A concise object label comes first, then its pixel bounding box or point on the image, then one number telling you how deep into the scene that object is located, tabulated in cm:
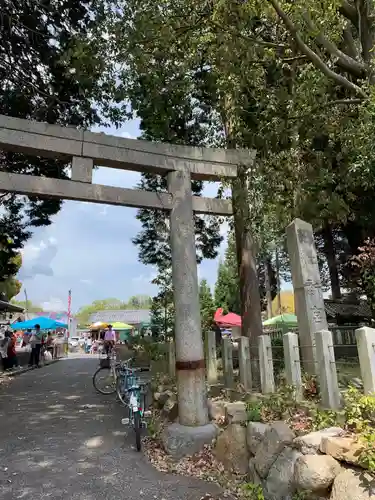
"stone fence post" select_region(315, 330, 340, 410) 421
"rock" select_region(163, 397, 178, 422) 621
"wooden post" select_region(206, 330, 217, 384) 774
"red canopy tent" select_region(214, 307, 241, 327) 2312
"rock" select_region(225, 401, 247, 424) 492
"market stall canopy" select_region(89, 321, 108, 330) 3182
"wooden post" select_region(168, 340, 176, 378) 885
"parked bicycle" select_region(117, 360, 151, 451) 574
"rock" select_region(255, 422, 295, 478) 388
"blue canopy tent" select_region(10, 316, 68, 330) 2306
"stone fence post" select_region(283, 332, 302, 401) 493
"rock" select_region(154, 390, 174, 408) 714
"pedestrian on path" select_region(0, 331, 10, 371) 1500
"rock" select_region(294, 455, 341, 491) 321
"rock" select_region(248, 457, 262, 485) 419
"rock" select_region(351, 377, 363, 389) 523
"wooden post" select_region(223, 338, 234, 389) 686
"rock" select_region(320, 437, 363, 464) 310
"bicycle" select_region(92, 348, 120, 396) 1007
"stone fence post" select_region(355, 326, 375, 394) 371
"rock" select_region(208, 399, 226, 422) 589
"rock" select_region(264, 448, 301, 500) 363
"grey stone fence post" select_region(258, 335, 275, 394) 544
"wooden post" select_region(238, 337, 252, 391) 618
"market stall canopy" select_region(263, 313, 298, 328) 1952
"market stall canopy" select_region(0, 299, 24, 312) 1642
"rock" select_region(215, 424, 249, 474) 467
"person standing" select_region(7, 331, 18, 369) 1522
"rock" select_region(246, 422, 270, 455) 440
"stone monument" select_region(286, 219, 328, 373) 622
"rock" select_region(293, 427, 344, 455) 349
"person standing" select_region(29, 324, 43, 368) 1709
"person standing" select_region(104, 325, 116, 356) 1522
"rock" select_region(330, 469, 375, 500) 289
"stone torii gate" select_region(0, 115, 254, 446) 557
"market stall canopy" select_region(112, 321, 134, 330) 3288
